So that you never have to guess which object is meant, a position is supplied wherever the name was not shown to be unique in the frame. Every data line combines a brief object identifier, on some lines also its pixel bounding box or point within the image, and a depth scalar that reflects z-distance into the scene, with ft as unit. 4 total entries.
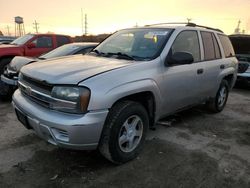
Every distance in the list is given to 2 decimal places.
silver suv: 6.83
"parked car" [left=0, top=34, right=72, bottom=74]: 17.13
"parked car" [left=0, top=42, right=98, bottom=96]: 13.93
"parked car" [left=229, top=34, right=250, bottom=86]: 20.36
